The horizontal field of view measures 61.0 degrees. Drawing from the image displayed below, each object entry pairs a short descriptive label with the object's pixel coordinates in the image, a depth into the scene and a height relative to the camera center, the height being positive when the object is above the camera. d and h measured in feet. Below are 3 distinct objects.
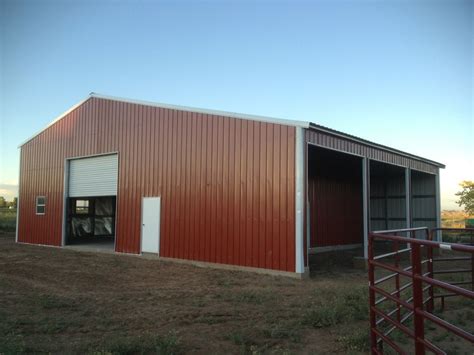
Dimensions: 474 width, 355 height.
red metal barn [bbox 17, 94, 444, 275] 36.14 +3.10
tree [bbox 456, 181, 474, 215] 104.99 +4.01
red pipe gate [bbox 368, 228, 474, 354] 9.83 -2.69
